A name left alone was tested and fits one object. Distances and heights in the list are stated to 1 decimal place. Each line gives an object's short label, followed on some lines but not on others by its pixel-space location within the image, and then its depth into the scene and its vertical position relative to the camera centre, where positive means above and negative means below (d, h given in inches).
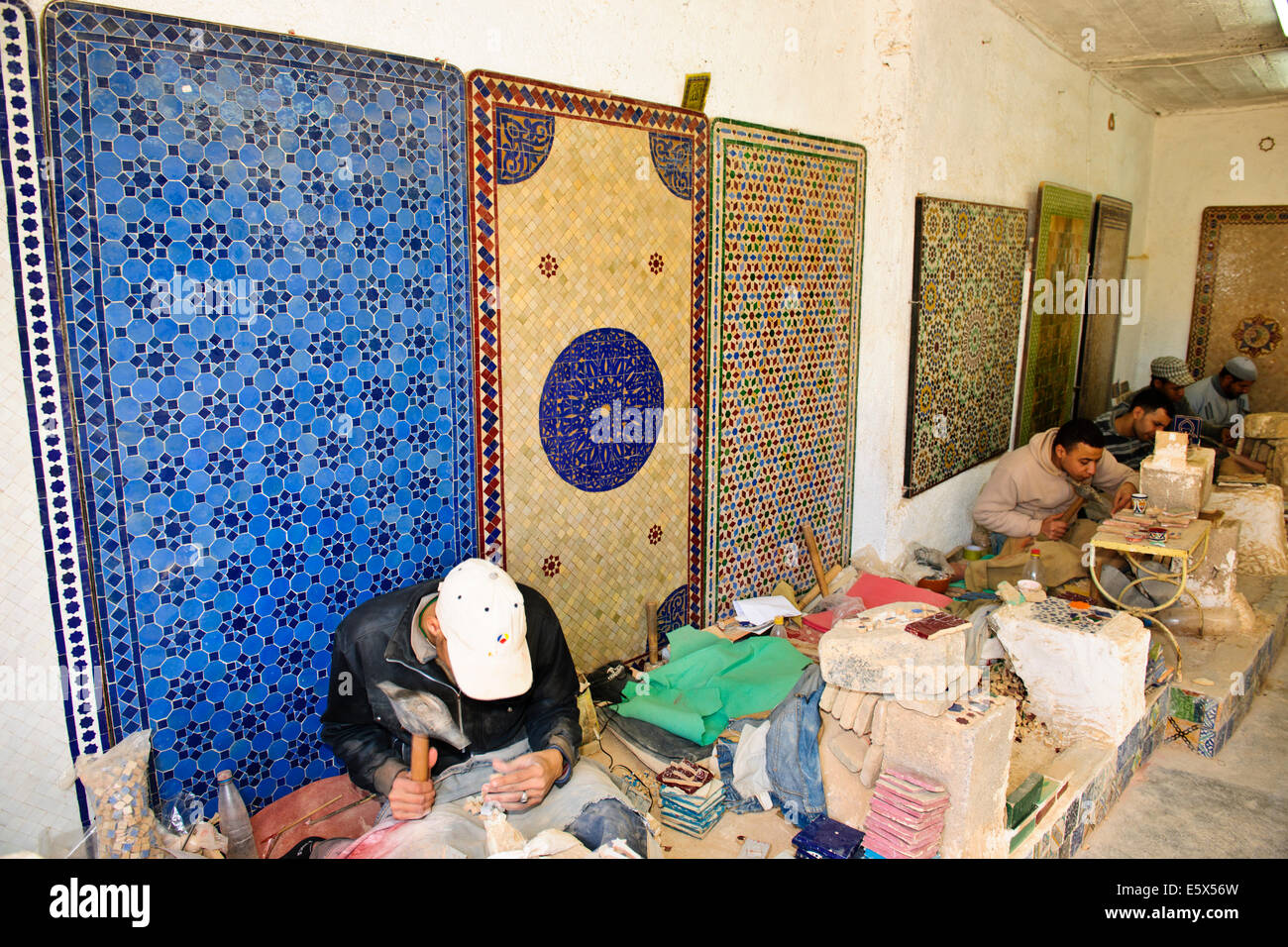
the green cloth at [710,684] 140.9 -60.6
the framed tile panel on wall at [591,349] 125.0 -5.4
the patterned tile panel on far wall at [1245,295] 360.8 +11.1
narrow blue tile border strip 84.0 -6.2
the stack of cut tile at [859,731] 117.4 -54.2
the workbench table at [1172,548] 160.1 -40.6
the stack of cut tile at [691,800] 120.9 -65.4
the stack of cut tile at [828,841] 111.0 -65.3
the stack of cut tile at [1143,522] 170.4 -38.6
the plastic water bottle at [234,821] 103.7 -58.6
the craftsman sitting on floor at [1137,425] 242.8 -28.7
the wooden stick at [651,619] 154.9 -52.1
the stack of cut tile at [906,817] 106.2 -59.2
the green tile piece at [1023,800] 115.4 -62.3
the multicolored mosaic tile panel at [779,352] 165.2 -7.1
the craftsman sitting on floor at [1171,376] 307.9 -18.8
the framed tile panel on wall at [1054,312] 270.8 +2.6
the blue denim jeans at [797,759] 122.0 -60.5
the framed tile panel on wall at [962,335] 211.3 -4.1
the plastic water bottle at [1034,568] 191.0 -52.5
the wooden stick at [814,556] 194.7 -51.3
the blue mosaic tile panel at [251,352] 91.4 -5.0
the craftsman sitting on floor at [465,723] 98.0 -49.8
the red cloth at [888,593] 189.6 -58.0
